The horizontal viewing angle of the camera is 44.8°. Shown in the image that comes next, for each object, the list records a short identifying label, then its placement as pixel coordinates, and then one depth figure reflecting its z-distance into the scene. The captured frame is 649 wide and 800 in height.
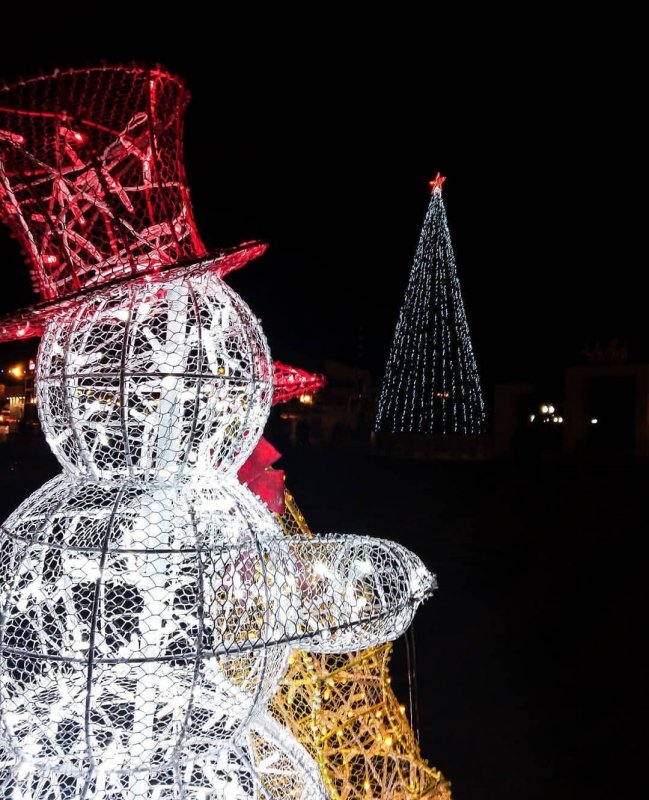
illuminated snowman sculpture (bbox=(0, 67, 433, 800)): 1.77
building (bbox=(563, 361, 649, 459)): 22.11
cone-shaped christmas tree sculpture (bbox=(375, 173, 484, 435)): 16.38
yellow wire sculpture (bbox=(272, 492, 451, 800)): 2.44
